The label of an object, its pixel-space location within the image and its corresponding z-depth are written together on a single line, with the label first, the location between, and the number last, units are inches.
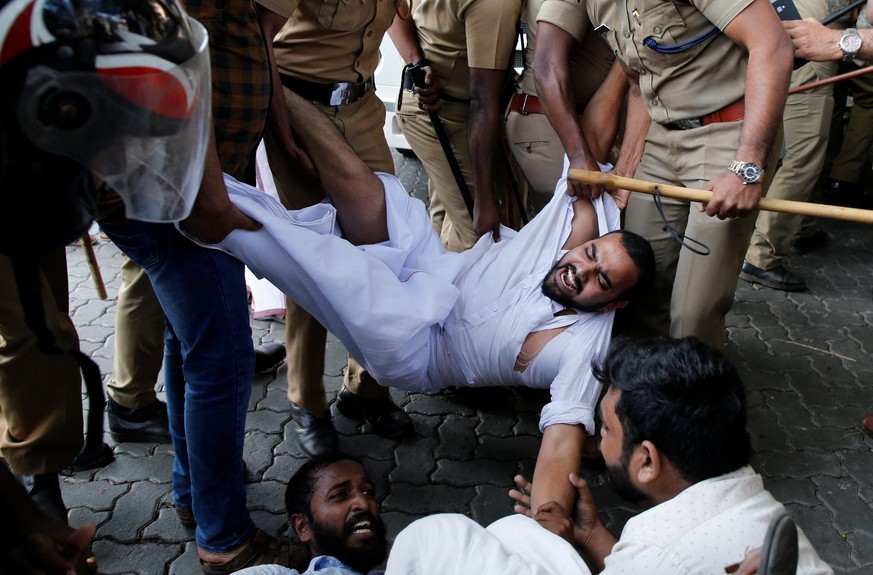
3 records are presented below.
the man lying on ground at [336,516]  82.9
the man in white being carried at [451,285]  90.4
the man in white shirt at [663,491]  59.7
